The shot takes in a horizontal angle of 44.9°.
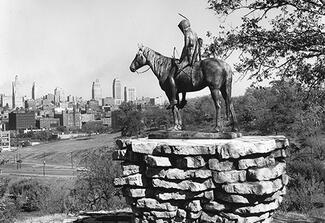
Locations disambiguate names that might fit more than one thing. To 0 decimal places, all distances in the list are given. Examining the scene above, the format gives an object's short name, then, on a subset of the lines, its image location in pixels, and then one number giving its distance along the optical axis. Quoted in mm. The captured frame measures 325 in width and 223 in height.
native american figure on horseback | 8422
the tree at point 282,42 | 10461
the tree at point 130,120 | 54466
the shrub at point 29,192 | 30359
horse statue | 8172
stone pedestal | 6867
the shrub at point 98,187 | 19500
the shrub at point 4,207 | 14336
